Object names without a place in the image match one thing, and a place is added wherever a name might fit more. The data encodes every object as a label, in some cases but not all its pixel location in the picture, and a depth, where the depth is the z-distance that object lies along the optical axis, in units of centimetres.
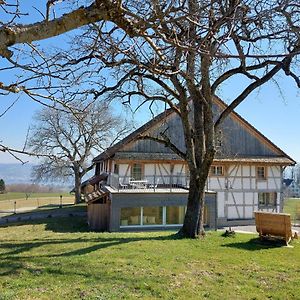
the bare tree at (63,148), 3131
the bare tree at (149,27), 311
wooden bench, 1039
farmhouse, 1753
